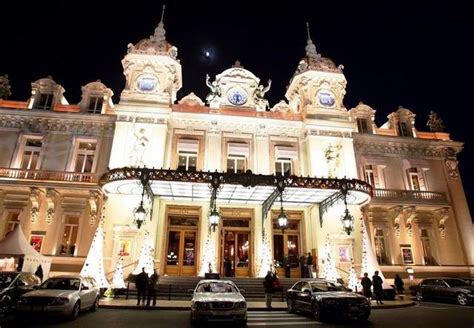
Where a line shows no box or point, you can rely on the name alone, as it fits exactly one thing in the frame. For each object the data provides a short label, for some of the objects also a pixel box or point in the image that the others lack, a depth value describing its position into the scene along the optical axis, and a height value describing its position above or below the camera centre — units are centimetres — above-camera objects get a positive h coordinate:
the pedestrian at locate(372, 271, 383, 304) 1488 -40
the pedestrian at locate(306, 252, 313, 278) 1984 +76
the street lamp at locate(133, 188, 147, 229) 1593 +288
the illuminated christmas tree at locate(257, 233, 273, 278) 1938 +99
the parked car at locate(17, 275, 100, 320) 958 -67
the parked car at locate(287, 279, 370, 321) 1034 -75
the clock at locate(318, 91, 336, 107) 2522 +1340
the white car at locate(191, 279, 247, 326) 933 -88
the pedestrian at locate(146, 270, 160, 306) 1308 -47
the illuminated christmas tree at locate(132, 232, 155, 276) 1786 +83
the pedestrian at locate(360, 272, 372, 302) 1466 -27
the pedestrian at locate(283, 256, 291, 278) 2025 +64
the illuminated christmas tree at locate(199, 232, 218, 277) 1876 +99
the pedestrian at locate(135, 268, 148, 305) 1339 -29
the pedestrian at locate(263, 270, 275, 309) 1339 -38
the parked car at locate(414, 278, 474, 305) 1590 -50
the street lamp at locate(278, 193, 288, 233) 1639 +277
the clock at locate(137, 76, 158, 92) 2366 +1343
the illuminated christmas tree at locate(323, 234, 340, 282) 1862 +51
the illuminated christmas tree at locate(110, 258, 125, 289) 1611 -17
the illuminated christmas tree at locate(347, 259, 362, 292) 1750 -18
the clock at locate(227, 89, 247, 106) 2488 +1327
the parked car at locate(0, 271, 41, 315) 1068 -43
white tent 1556 +111
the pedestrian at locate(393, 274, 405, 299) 1911 -27
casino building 1969 +633
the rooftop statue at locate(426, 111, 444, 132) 2708 +1247
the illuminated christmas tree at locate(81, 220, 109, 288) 1619 +64
